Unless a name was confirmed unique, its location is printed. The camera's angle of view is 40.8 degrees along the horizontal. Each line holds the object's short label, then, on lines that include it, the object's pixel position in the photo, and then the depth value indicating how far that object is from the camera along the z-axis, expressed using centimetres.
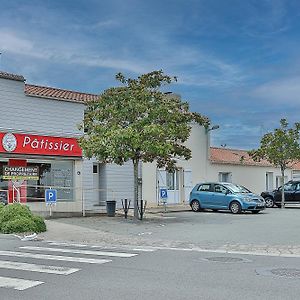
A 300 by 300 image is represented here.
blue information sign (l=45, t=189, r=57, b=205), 1605
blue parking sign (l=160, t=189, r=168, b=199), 2076
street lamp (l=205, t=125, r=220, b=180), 2666
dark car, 2397
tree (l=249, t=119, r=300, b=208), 2374
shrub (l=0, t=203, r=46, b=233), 1241
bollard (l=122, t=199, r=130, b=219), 1663
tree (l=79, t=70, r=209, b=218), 1465
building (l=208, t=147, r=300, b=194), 2780
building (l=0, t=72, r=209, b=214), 1773
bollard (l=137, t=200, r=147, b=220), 1620
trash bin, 1727
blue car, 1936
